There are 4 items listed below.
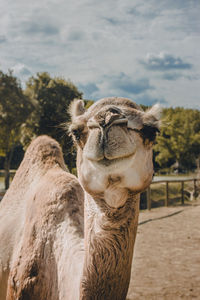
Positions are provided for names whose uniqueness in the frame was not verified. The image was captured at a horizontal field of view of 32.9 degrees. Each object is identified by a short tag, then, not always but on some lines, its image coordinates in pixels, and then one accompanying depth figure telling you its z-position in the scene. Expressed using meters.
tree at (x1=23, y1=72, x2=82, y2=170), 25.45
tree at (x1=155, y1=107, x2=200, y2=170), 42.28
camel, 1.68
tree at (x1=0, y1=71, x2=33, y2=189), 24.76
